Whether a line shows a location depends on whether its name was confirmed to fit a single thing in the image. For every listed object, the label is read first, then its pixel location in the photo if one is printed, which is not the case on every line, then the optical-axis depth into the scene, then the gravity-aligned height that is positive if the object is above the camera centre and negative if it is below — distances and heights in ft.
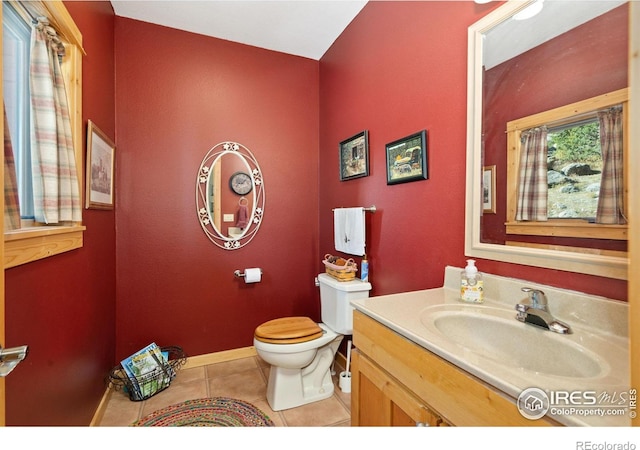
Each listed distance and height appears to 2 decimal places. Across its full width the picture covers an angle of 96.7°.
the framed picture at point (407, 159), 4.85 +1.12
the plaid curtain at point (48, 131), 3.52 +1.14
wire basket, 5.92 -3.51
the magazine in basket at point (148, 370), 5.96 -3.29
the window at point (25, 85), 3.28 +1.71
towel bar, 6.06 +0.24
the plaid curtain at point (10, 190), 2.82 +0.30
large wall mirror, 2.82 +1.46
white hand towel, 6.06 -0.23
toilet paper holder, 7.66 -1.45
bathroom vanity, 2.02 -1.21
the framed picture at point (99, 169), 4.88 +0.99
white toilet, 5.48 -2.48
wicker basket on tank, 6.17 -1.08
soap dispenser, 3.68 -0.85
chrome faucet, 2.83 -0.99
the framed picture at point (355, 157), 6.31 +1.51
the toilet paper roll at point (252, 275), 7.57 -1.47
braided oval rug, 5.24 -3.76
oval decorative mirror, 7.39 +0.67
